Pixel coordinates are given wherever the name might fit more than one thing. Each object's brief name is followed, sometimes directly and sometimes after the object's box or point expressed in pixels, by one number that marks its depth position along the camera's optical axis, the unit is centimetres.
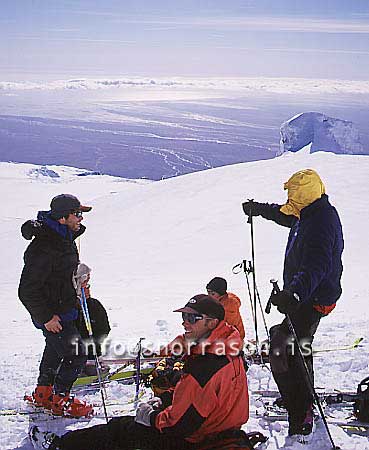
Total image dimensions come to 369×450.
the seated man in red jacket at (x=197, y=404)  309
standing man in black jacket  427
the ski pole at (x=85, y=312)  459
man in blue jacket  398
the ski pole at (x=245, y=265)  590
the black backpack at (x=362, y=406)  434
